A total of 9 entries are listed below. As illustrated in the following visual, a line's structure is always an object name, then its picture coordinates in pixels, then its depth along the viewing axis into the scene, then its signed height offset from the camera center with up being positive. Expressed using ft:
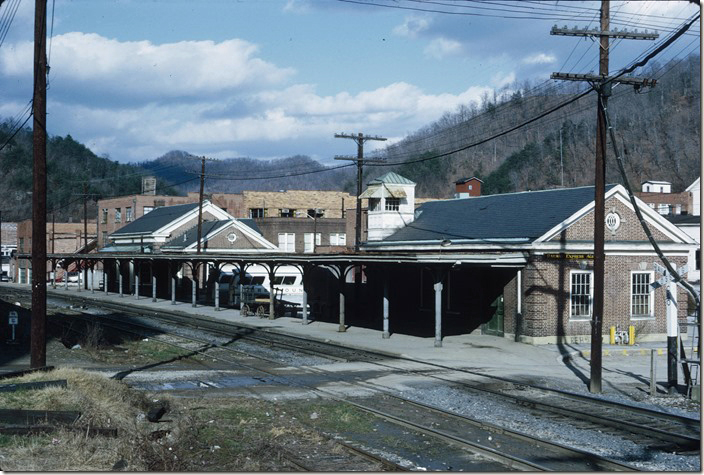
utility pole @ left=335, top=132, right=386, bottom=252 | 135.44 +15.70
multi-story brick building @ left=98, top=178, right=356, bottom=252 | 277.85 +14.86
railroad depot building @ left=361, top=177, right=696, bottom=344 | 96.02 -2.75
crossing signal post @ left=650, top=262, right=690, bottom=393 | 62.85 -6.78
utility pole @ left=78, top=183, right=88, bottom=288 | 230.81 -8.80
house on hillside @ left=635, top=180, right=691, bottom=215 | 246.88 +14.99
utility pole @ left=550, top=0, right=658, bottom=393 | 63.10 +7.98
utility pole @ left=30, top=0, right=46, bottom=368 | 58.23 +3.60
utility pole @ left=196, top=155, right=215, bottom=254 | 174.40 +13.69
